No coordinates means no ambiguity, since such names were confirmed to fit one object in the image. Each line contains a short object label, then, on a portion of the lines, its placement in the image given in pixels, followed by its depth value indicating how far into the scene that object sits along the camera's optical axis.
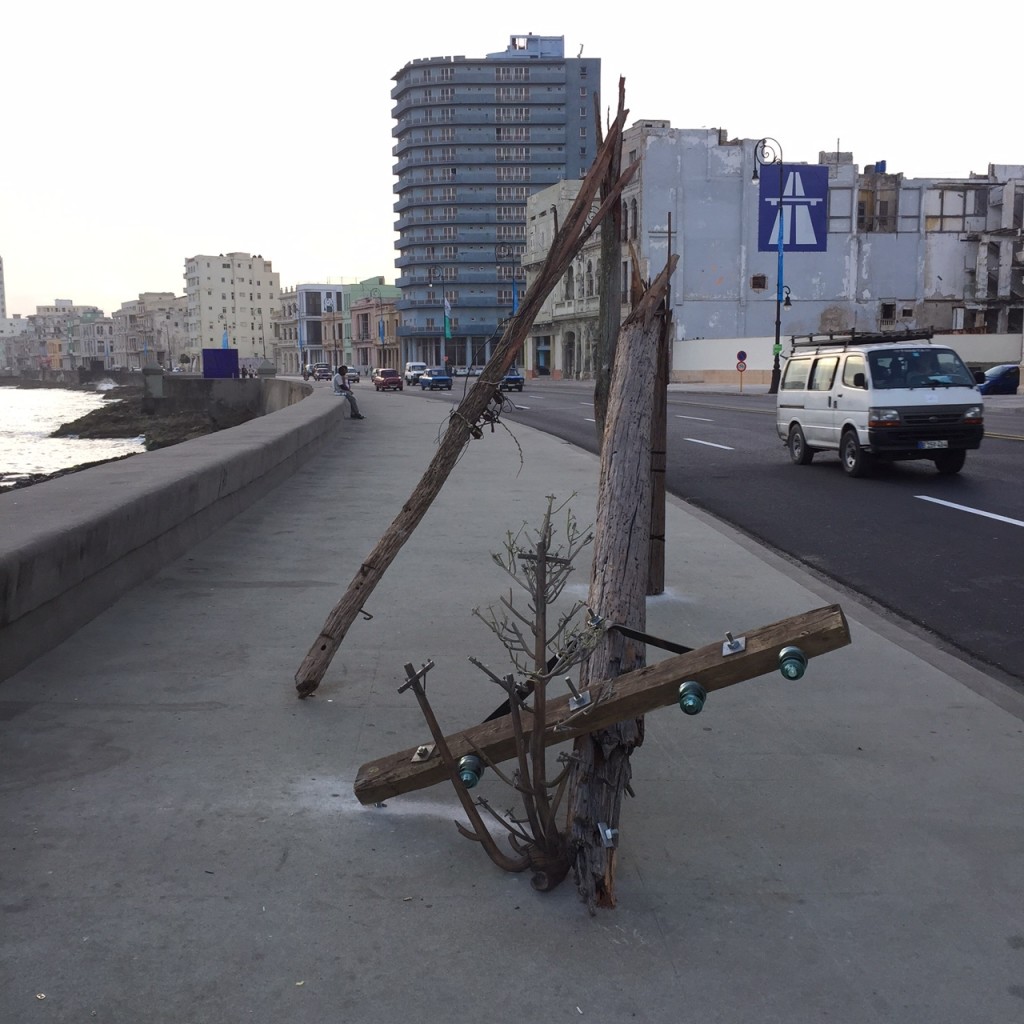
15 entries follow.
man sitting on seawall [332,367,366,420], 29.45
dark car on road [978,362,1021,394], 41.94
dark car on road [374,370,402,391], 64.88
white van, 15.50
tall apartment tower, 136.12
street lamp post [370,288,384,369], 137.62
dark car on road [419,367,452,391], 64.25
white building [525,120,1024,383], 69.25
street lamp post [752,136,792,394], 45.16
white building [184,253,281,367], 190.75
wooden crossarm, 3.00
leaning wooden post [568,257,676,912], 3.21
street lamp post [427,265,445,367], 136.00
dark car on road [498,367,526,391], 49.64
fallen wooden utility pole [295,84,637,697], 5.00
